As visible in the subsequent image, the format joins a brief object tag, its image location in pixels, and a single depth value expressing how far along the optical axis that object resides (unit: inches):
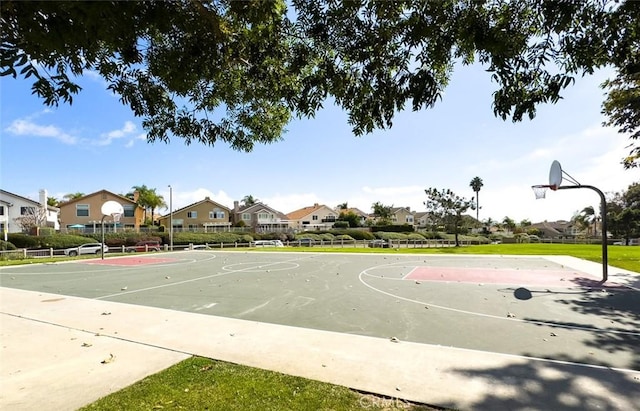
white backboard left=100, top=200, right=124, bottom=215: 984.3
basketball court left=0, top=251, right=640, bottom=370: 246.4
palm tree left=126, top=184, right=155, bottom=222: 2544.3
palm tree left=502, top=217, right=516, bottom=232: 4109.3
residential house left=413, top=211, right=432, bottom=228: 3742.6
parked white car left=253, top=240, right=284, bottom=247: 1753.0
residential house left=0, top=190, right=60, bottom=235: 1720.0
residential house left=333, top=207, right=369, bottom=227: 3482.5
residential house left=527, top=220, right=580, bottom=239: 4259.4
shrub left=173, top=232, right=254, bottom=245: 1699.1
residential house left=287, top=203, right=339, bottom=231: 3266.0
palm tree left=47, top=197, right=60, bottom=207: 2707.7
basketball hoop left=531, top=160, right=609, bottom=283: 504.7
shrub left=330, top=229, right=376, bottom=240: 2176.4
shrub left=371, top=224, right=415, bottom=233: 2418.8
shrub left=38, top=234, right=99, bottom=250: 1248.5
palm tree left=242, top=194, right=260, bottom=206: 4180.1
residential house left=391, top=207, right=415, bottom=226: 3732.8
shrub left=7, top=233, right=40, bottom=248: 1232.8
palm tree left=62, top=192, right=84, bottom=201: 2851.9
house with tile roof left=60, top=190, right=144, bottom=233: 2025.1
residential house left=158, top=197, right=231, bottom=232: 2532.0
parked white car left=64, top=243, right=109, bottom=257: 1194.6
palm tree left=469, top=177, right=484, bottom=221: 3181.6
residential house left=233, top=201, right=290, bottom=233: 2760.8
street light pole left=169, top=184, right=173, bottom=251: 1461.6
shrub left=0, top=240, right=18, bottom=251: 1066.1
